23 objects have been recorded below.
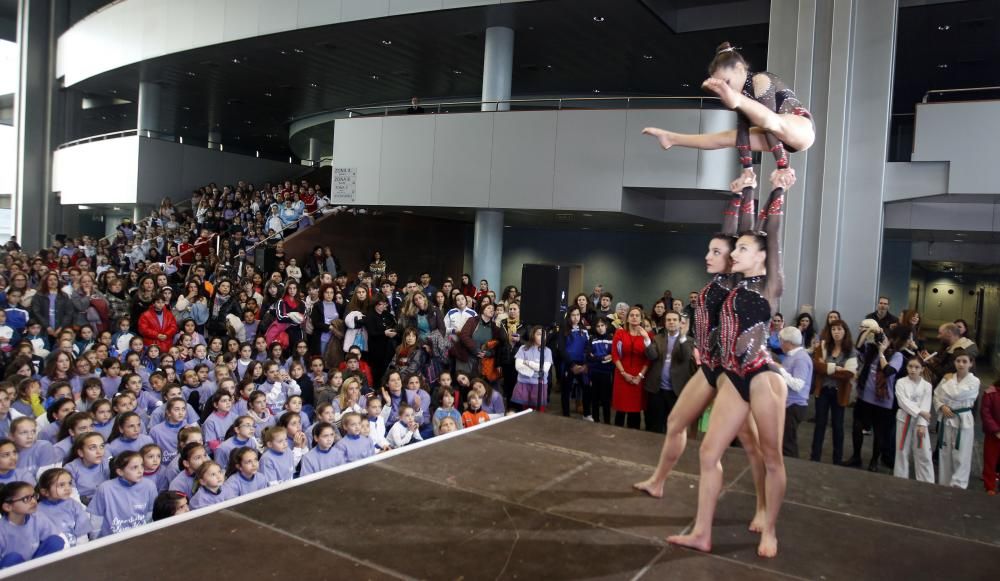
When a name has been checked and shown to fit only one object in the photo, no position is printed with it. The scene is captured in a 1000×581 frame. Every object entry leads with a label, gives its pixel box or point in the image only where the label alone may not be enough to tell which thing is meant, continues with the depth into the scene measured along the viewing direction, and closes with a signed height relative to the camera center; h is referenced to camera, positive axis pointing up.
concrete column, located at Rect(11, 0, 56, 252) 22.42 +3.73
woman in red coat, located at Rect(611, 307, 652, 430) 7.14 -0.92
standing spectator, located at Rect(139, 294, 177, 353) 8.58 -0.95
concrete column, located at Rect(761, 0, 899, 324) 9.49 +1.72
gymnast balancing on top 2.91 +0.71
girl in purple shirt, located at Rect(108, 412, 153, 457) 5.09 -1.37
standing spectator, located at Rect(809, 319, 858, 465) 6.85 -0.94
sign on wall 13.70 +1.40
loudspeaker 6.68 -0.24
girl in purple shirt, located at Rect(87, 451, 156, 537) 4.38 -1.58
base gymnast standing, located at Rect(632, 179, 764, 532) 3.05 -0.25
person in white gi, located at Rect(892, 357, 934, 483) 6.08 -1.16
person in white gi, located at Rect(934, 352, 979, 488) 5.89 -1.11
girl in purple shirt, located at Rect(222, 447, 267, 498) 4.62 -1.47
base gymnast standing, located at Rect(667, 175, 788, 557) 2.89 -0.42
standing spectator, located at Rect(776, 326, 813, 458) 5.68 -0.75
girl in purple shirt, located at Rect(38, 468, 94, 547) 4.04 -1.50
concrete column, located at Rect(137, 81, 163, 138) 19.64 +3.92
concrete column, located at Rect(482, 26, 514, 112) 12.62 +3.59
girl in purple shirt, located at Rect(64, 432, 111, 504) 4.75 -1.50
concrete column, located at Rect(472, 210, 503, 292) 12.88 +0.35
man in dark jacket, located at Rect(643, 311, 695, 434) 6.87 -0.92
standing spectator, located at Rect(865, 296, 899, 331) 9.01 -0.39
